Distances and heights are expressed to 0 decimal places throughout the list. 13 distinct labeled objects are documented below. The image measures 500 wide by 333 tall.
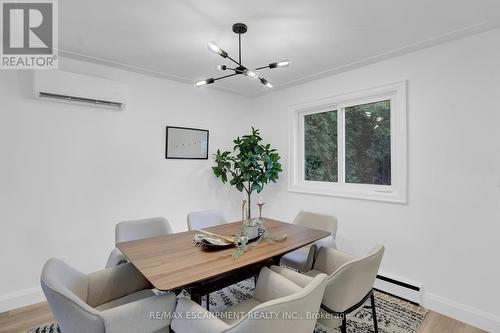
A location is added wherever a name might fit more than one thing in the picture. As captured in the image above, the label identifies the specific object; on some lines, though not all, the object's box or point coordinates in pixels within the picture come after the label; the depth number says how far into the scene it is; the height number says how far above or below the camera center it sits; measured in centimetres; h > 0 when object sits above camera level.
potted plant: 339 +3
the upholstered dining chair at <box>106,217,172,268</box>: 209 -59
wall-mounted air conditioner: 239 +81
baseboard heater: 240 -123
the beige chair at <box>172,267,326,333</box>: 99 -68
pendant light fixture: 167 +78
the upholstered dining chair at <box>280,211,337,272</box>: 212 -69
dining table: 136 -60
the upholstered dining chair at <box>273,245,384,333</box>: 141 -70
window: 265 +27
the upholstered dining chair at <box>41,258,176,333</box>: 112 -72
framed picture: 331 +33
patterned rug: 202 -133
